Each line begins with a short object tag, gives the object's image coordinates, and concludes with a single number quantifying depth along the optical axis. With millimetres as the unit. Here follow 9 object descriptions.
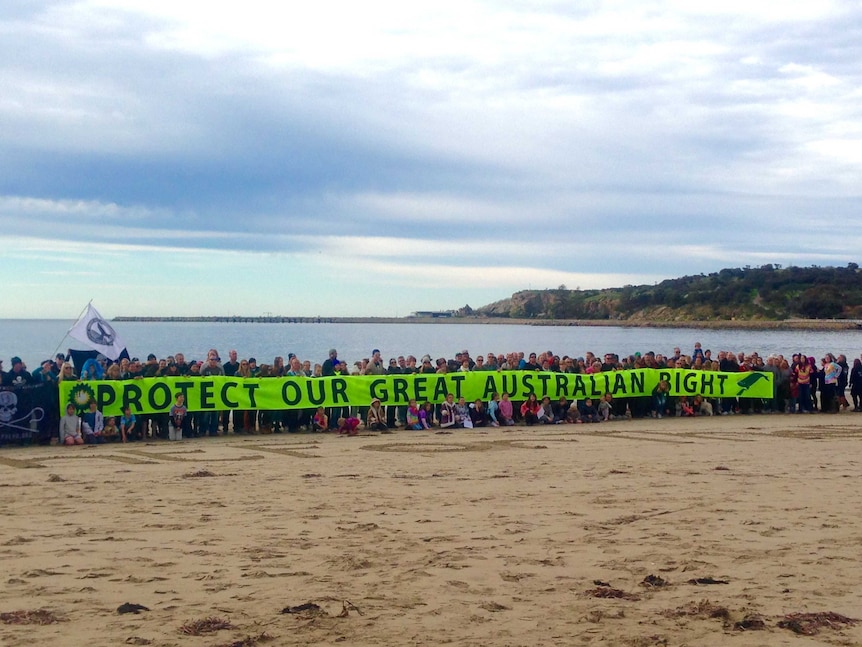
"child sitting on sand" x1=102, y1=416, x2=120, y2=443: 16531
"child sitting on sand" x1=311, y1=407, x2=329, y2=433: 18266
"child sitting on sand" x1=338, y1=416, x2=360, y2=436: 17781
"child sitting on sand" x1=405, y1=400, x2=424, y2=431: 18609
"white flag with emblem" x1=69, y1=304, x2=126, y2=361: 19250
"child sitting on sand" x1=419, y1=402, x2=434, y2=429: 18703
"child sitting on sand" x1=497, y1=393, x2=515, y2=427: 19438
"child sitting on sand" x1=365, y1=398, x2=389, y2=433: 18406
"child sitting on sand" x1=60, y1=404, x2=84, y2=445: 16047
